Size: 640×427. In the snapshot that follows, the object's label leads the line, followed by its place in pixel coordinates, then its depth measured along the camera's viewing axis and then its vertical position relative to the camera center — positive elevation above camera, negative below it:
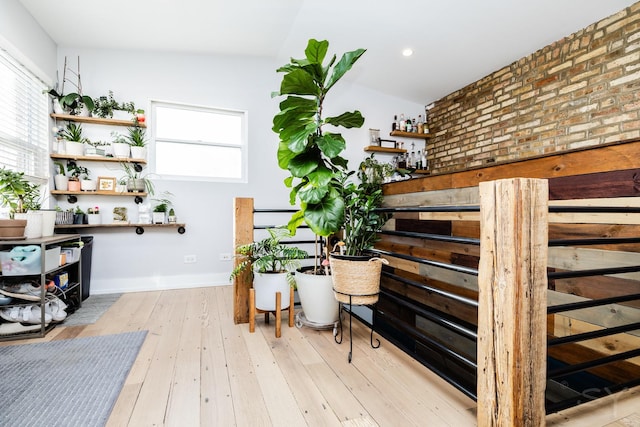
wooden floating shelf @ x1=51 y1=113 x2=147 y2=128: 3.02 +0.97
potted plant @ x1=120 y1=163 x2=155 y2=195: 3.21 +0.36
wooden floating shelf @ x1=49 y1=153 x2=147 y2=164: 2.99 +0.57
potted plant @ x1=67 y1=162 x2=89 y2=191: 3.04 +0.41
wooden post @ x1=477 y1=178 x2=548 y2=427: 0.88 -0.26
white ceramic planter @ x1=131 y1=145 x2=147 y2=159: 3.21 +0.66
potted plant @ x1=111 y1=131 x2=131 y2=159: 3.15 +0.71
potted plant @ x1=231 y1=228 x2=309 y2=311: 2.04 -0.37
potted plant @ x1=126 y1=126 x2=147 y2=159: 3.22 +0.77
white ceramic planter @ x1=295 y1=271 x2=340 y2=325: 1.97 -0.56
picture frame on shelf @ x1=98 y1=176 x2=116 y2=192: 3.18 +0.32
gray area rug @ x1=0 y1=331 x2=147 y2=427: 1.21 -0.81
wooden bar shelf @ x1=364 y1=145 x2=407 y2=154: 4.25 +0.93
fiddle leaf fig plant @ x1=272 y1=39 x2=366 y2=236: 1.69 +0.47
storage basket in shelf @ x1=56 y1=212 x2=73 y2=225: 2.77 -0.04
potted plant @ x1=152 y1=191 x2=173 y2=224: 3.26 +0.03
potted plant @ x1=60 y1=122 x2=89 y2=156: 3.01 +0.76
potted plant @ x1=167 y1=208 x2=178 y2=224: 3.32 -0.04
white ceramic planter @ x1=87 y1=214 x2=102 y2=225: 3.05 -0.05
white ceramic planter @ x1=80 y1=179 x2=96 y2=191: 3.06 +0.29
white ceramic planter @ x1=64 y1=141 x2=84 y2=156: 3.00 +0.66
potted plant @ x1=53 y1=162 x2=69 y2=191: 2.98 +0.35
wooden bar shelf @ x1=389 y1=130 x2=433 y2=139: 4.34 +1.16
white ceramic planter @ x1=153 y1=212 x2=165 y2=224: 3.26 -0.04
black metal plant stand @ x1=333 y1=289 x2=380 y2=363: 1.82 -0.79
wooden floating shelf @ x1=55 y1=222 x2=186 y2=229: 2.85 -0.12
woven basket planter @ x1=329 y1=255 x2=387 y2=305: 1.60 -0.35
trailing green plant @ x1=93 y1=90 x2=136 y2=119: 3.16 +1.14
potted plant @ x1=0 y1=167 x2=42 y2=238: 1.96 +0.05
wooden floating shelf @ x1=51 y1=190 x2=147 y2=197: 2.97 +0.21
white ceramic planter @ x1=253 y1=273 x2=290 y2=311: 2.03 -0.50
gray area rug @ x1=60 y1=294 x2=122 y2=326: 2.30 -0.83
